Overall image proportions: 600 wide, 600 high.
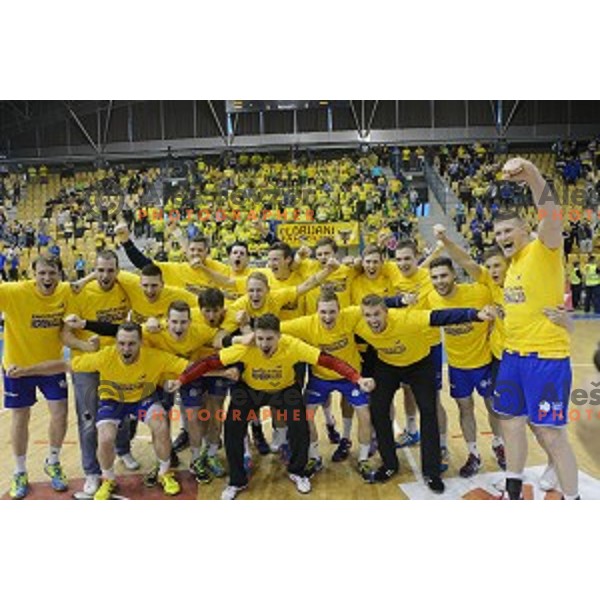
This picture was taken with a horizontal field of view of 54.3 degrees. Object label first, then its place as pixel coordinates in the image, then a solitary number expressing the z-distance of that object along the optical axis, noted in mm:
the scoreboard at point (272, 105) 18984
